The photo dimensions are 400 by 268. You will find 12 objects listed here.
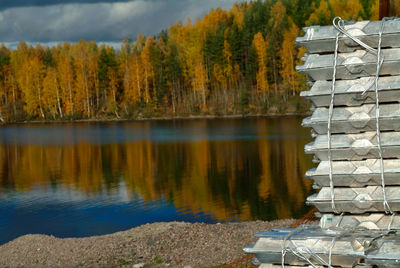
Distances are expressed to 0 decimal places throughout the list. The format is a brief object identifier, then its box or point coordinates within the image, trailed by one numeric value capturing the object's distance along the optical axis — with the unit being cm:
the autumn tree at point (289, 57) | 7806
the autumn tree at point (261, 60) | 8038
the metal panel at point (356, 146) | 537
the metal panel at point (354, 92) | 534
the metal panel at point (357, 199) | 540
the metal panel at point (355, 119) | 534
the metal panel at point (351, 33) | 539
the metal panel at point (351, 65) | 537
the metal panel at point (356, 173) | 540
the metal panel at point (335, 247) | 462
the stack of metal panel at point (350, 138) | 522
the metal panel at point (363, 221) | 546
